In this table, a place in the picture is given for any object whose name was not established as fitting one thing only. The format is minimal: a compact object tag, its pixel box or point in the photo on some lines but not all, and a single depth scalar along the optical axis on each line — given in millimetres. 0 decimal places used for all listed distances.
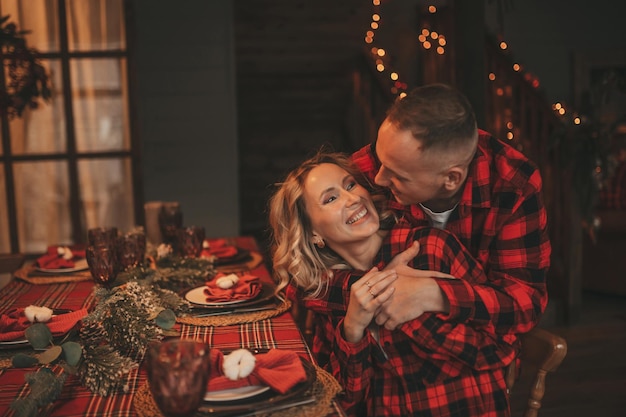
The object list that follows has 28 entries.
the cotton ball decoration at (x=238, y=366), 1254
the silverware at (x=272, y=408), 1178
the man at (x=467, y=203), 1525
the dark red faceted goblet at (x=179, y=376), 1060
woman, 1553
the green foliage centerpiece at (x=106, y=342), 1260
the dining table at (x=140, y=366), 1244
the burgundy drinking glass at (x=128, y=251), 2146
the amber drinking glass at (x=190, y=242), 2457
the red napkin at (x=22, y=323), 1629
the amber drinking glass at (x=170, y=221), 2775
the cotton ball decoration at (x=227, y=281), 2010
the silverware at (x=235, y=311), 1890
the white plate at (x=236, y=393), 1218
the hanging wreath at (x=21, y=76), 3486
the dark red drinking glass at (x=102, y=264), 1938
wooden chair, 1597
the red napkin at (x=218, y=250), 2689
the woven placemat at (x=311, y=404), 1208
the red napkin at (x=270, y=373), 1255
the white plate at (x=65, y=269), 2523
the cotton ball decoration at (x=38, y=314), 1692
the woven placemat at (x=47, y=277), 2436
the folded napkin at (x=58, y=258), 2591
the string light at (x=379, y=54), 6965
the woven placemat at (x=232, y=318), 1824
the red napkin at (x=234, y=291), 1950
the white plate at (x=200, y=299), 1920
